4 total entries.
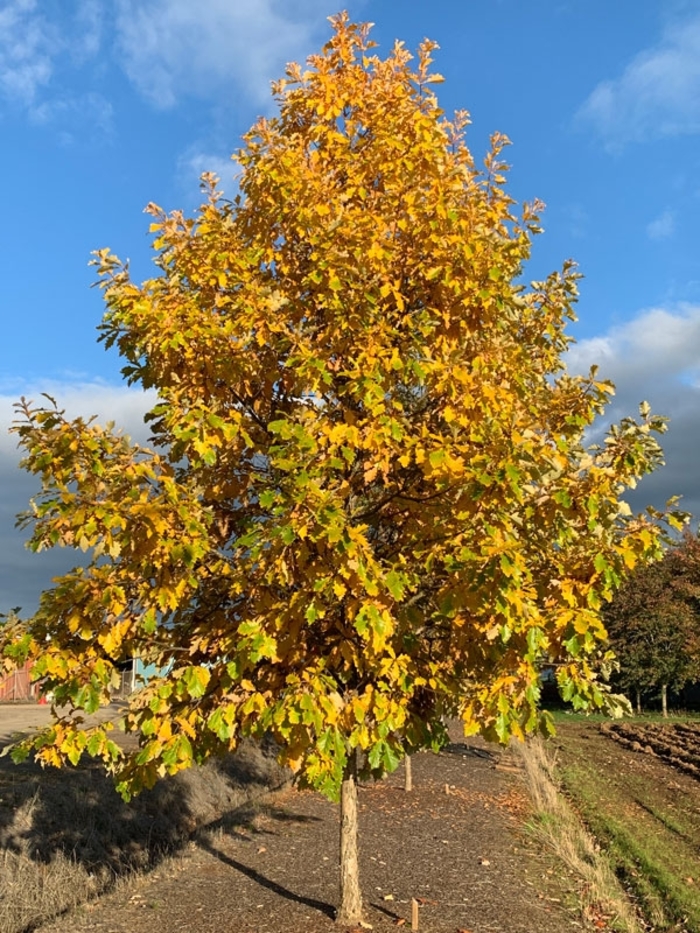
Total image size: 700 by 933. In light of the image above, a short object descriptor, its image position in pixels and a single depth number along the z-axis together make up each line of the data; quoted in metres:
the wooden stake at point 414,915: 6.57
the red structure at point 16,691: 39.11
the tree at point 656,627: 35.75
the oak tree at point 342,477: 4.13
